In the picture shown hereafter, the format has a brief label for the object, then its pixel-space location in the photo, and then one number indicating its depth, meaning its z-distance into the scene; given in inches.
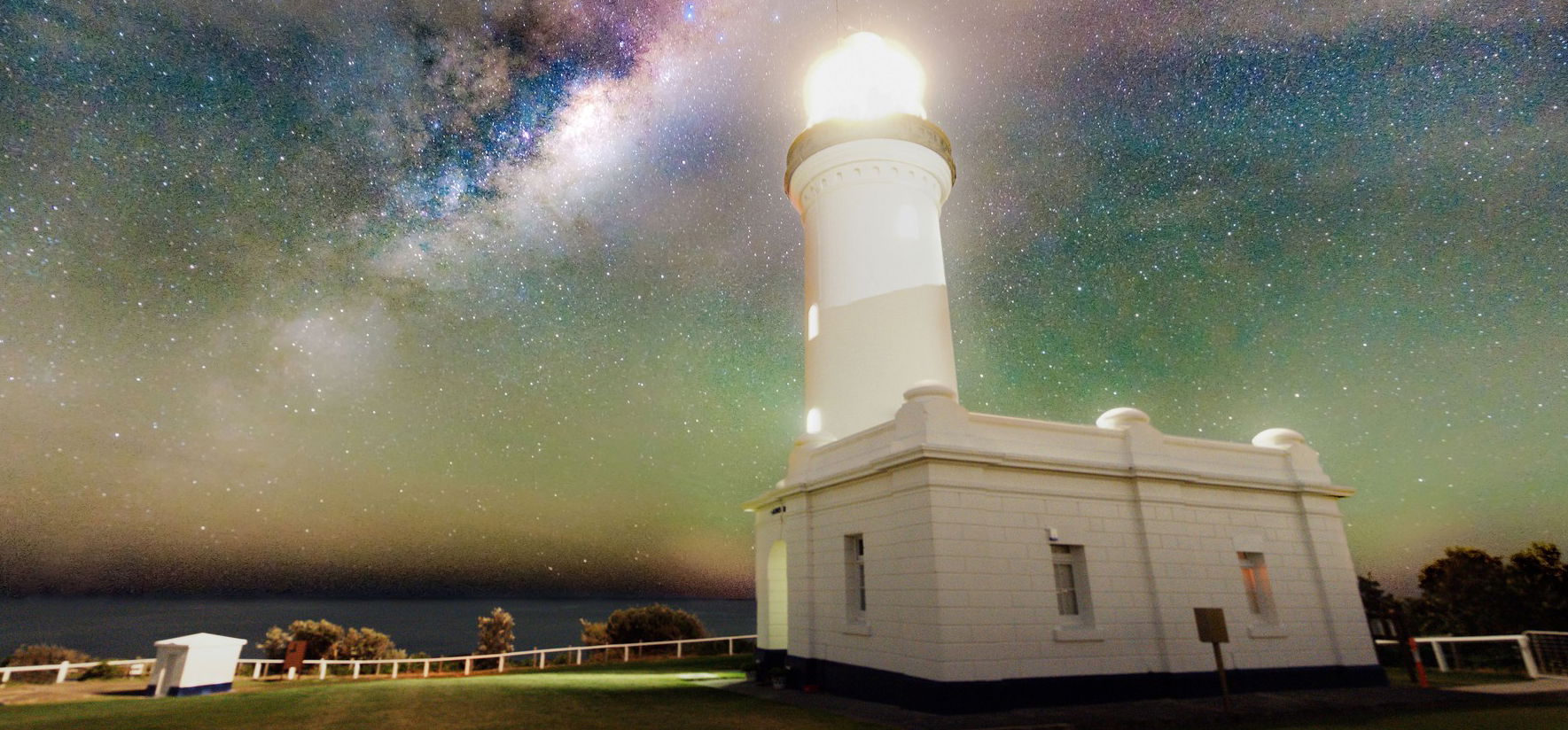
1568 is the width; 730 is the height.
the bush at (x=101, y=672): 660.1
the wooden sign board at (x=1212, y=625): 426.6
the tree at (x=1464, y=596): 1211.2
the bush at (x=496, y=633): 1238.9
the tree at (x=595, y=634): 1210.0
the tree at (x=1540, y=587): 1146.7
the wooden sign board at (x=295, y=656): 703.1
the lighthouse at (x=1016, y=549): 445.4
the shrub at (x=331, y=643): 1123.3
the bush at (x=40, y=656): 871.1
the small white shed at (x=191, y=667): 564.1
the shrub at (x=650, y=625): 1127.6
